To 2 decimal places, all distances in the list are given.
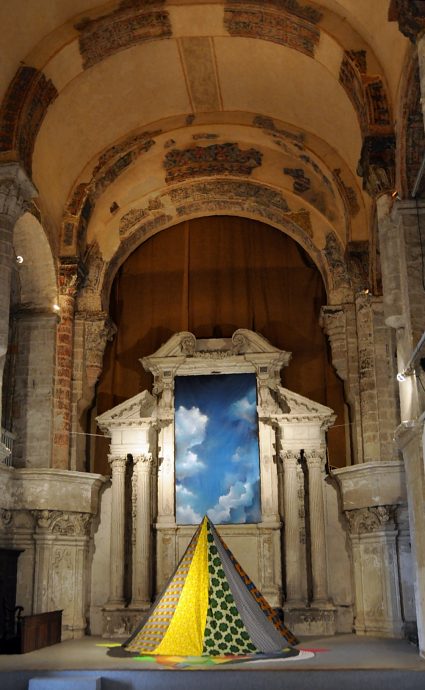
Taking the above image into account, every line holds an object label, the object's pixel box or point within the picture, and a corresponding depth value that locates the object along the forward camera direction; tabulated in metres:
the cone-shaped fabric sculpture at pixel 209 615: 9.95
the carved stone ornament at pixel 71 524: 13.30
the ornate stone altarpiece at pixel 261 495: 13.66
